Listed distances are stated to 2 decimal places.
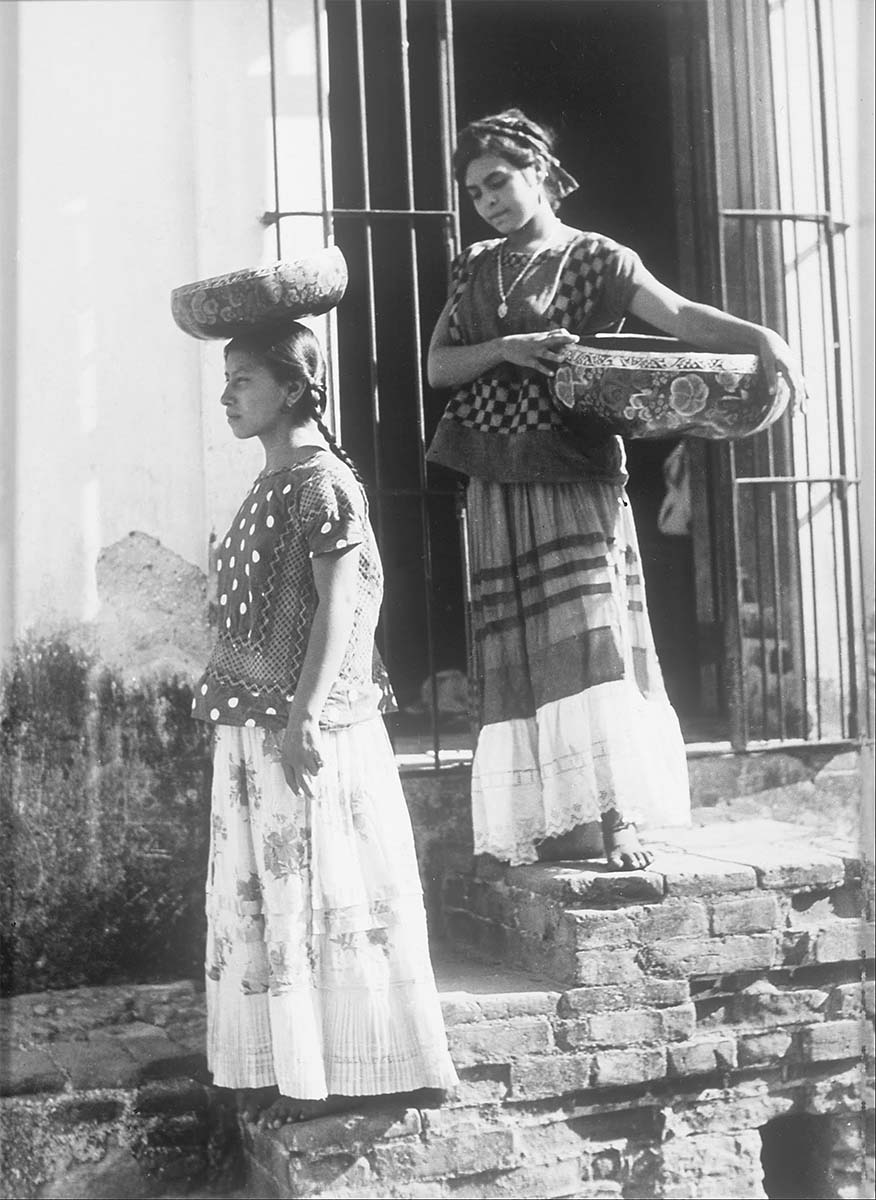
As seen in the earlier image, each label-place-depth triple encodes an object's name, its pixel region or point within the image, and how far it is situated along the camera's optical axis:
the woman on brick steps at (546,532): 3.16
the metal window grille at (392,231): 3.52
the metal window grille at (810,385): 3.74
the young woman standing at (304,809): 2.79
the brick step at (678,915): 3.10
